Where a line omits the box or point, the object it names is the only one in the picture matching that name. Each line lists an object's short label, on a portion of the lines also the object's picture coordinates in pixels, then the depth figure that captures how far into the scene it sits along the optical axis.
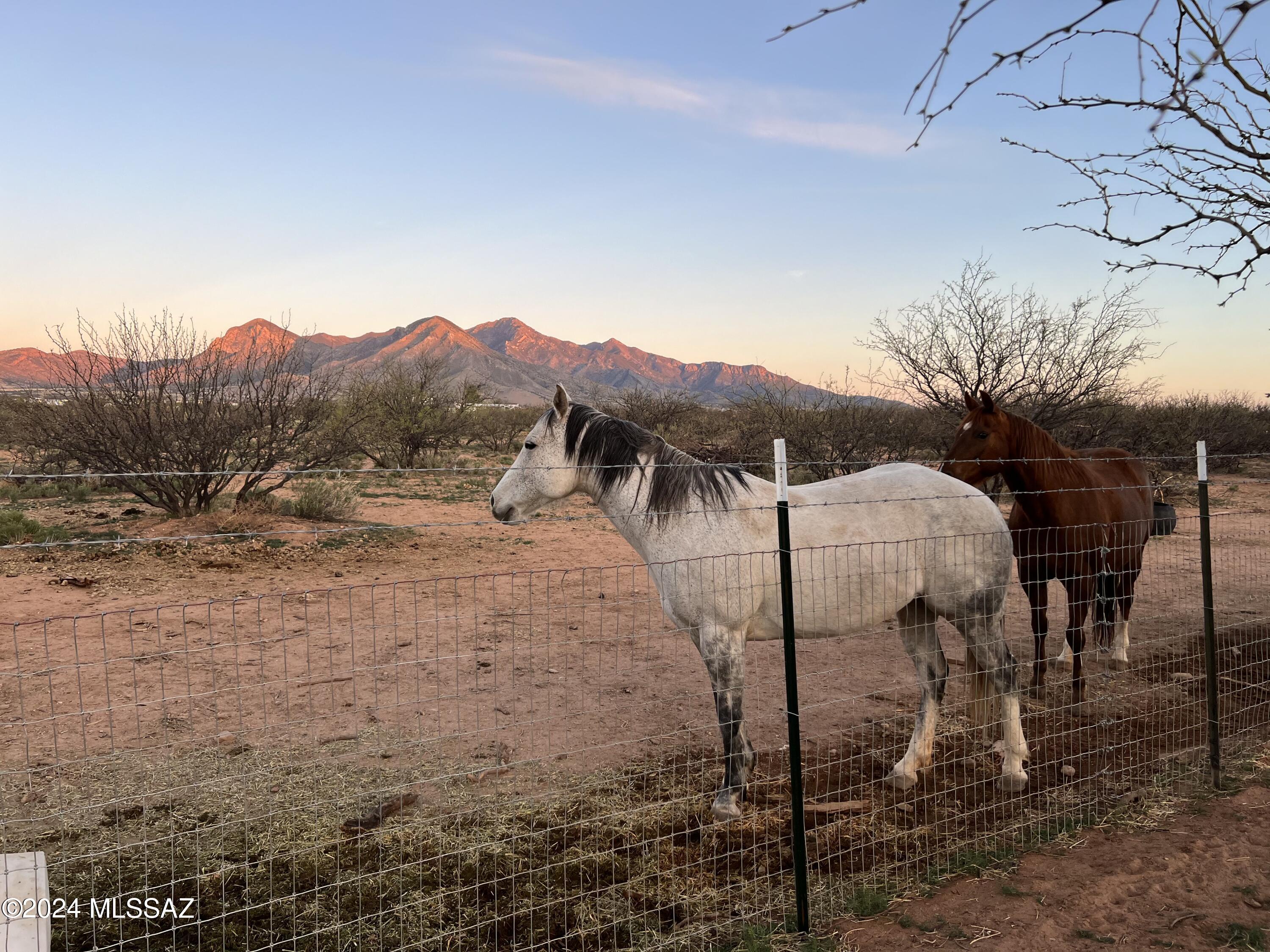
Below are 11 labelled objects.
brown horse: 5.46
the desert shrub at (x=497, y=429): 30.92
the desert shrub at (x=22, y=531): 9.85
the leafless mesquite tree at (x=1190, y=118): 1.90
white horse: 3.81
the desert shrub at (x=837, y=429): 17.81
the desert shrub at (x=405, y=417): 22.95
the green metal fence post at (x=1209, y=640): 4.24
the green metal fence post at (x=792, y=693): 2.93
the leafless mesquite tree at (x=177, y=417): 11.09
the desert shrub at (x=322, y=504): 12.39
